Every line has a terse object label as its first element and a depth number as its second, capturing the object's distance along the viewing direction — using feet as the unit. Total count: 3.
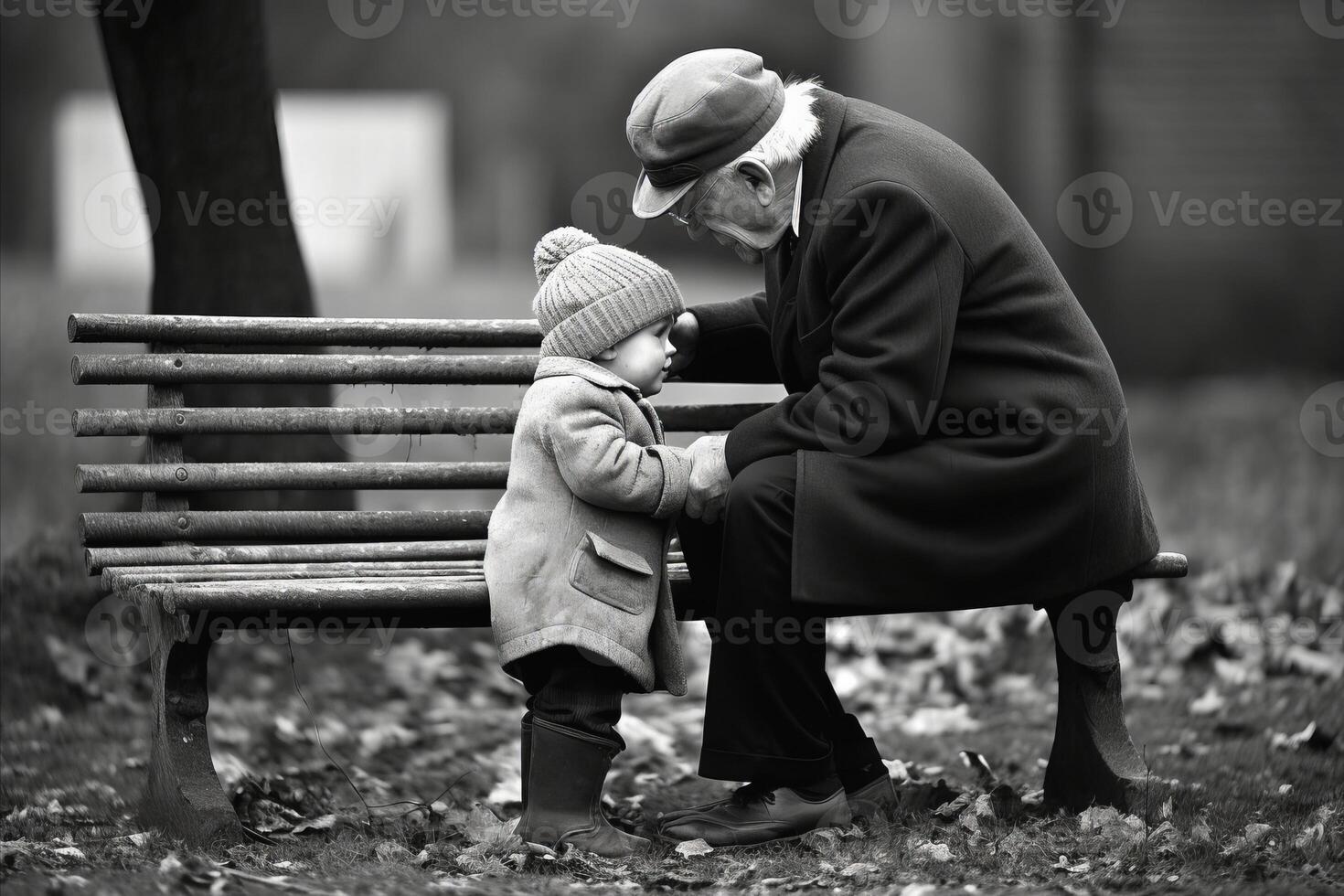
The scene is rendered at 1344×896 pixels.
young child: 20.36
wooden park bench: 21.03
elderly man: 20.54
